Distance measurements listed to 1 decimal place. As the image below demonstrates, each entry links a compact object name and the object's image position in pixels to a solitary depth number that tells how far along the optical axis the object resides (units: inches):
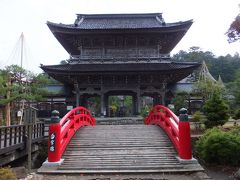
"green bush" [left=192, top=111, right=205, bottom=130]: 732.3
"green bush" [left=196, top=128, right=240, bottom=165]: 381.4
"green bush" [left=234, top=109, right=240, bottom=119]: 638.8
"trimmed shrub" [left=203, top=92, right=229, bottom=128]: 632.4
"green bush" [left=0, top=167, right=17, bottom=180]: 255.0
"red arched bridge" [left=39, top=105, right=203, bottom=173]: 350.6
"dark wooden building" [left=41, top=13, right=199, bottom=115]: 842.8
